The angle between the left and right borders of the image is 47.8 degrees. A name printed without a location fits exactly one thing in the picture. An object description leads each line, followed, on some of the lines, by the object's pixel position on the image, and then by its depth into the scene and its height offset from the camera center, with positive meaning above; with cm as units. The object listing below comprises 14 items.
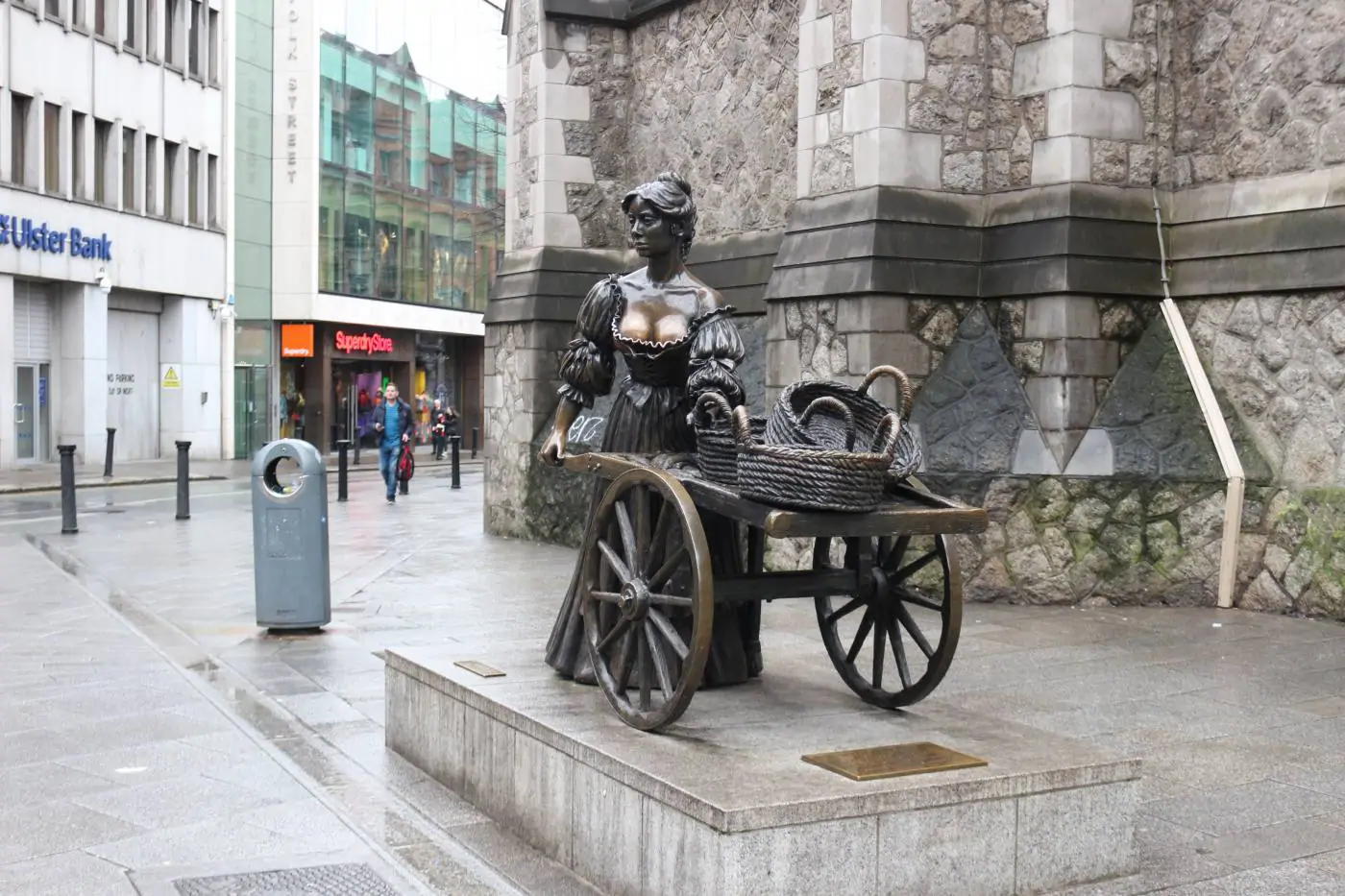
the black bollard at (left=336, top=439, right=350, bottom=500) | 2177 -108
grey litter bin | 947 -94
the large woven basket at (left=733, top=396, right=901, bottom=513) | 456 -23
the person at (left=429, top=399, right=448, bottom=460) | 3379 -71
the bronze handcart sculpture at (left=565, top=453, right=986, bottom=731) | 471 -61
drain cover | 461 -150
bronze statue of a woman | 573 +17
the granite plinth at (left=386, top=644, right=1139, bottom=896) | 409 -116
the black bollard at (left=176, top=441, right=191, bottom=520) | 1827 -114
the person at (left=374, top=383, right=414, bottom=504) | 2134 -47
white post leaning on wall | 980 -33
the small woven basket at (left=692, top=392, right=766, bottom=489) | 510 -15
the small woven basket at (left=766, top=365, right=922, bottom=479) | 494 -7
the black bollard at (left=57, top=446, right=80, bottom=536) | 1633 -111
